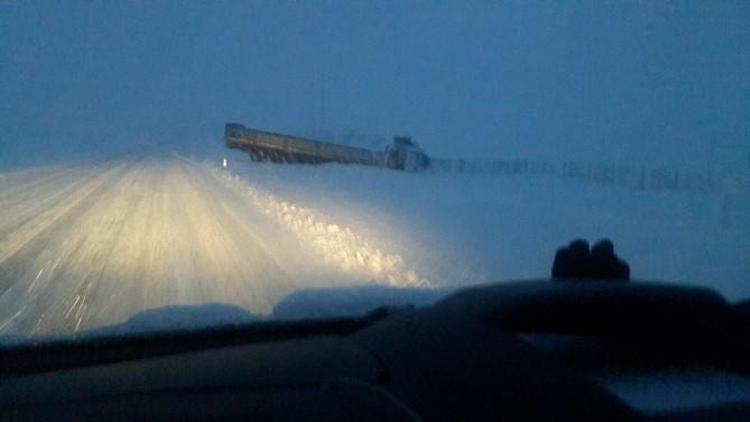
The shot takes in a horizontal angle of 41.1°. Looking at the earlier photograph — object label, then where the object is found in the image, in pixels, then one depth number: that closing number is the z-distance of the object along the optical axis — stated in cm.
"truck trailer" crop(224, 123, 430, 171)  3625
